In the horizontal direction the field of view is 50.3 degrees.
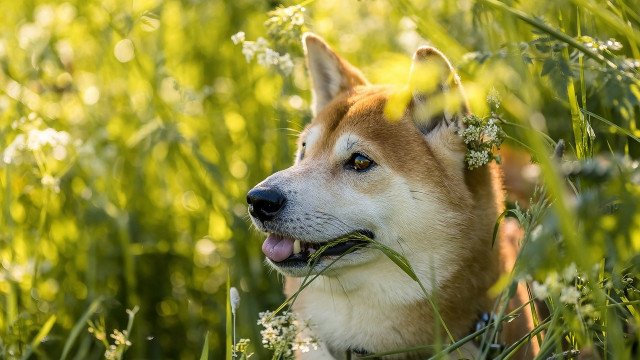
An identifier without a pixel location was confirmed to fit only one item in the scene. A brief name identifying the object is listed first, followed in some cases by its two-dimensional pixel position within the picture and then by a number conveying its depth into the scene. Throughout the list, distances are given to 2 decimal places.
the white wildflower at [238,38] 2.66
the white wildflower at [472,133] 2.24
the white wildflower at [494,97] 2.11
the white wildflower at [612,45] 2.03
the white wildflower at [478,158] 2.27
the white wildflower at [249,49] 2.74
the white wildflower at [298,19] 2.25
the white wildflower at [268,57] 2.73
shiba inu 2.43
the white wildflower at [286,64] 2.87
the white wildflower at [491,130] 2.13
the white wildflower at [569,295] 1.63
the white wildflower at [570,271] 1.56
